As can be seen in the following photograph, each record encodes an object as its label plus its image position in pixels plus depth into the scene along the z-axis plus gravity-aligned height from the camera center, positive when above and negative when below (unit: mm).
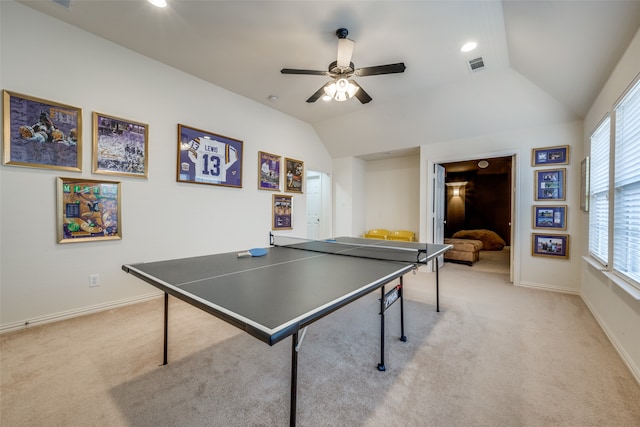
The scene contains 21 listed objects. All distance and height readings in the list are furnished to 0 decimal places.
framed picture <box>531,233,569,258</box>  3771 -516
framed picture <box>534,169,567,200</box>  3791 +421
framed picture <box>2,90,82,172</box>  2395 +762
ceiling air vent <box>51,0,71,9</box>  2381 +1969
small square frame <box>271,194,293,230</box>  4918 -40
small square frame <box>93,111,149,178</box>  2873 +757
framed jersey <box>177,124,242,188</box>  3598 +796
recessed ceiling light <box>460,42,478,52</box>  2904 +1928
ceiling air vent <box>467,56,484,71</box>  3229 +1935
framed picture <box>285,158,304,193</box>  5188 +735
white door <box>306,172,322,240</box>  6573 +163
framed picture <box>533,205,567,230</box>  3789 -86
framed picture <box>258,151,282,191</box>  4648 +750
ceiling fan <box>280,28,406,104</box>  2494 +1433
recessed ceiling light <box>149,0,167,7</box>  2346 +1948
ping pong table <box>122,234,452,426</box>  1020 -424
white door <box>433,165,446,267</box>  5020 +121
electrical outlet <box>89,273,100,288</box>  2859 -811
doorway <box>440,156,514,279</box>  8742 +365
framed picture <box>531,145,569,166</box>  3768 +856
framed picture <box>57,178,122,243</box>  2668 -12
